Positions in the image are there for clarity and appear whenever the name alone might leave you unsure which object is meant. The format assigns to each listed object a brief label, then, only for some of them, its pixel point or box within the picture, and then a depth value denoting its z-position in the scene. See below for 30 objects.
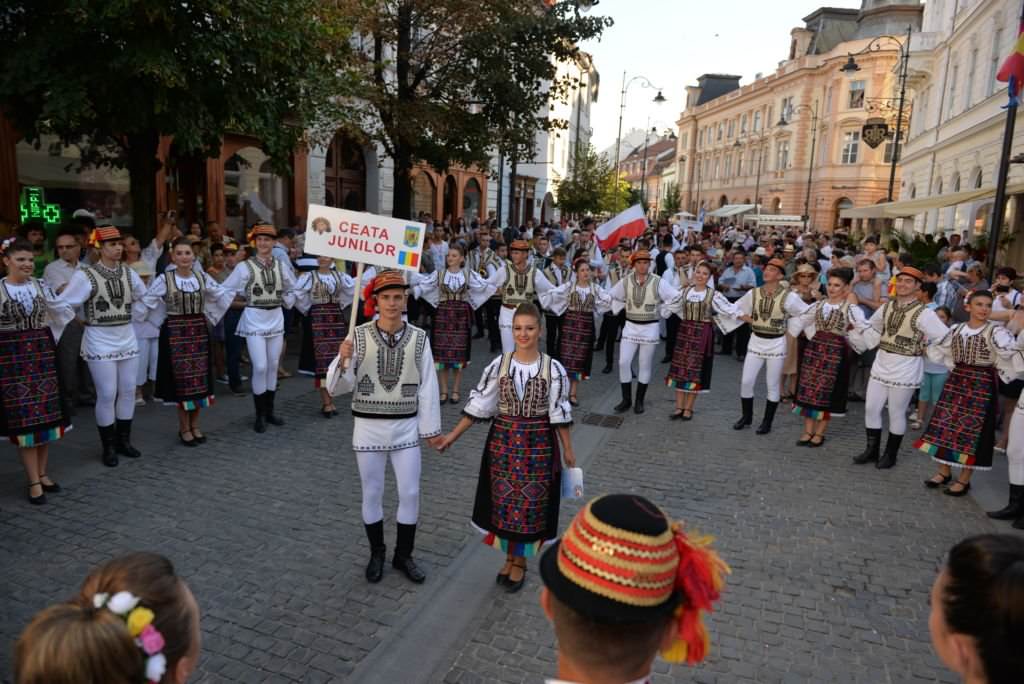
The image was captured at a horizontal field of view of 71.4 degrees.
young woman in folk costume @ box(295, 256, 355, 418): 8.55
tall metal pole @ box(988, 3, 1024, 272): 10.14
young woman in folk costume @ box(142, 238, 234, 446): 7.27
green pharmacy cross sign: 13.07
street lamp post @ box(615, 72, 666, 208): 32.41
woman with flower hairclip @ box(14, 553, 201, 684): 1.54
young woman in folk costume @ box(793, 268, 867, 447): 7.97
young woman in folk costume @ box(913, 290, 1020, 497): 6.55
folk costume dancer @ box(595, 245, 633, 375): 11.93
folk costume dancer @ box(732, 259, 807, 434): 8.45
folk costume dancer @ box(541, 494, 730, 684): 1.78
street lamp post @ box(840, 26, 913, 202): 22.68
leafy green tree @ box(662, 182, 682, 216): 72.38
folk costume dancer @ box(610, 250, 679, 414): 9.35
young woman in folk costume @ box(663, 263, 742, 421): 9.16
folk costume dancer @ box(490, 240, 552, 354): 9.98
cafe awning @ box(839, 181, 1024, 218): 16.81
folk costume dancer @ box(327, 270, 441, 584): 4.76
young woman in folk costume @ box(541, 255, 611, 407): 9.91
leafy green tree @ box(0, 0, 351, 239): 7.59
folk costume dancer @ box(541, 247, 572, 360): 10.88
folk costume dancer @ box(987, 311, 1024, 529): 6.22
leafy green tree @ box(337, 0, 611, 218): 13.90
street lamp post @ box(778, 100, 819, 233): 57.64
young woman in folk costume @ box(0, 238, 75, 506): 5.79
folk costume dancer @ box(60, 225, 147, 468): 6.50
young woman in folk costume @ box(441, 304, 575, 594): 4.70
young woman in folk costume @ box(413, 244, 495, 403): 9.66
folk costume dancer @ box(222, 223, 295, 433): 7.88
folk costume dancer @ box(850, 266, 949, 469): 7.15
